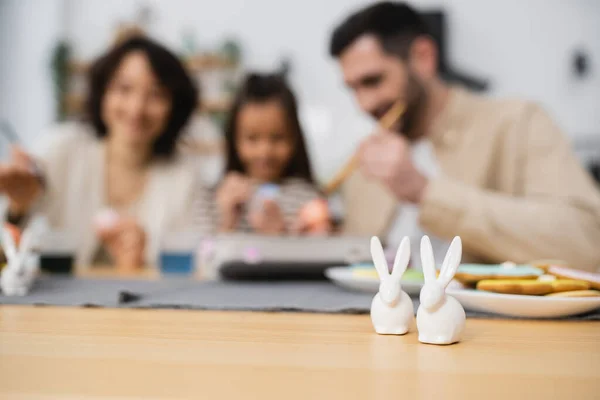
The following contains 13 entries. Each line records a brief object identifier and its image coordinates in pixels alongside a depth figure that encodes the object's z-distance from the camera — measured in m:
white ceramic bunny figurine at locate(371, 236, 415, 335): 0.41
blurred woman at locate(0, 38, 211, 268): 1.55
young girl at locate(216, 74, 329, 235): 1.44
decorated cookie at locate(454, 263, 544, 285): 0.51
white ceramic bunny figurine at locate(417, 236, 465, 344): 0.38
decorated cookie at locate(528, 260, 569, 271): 0.57
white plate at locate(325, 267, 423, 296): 0.61
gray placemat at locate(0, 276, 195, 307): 0.57
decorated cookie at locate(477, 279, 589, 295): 0.48
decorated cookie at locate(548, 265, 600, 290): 0.50
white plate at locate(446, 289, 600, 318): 0.47
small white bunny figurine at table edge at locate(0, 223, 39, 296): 0.63
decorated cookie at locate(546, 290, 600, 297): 0.47
